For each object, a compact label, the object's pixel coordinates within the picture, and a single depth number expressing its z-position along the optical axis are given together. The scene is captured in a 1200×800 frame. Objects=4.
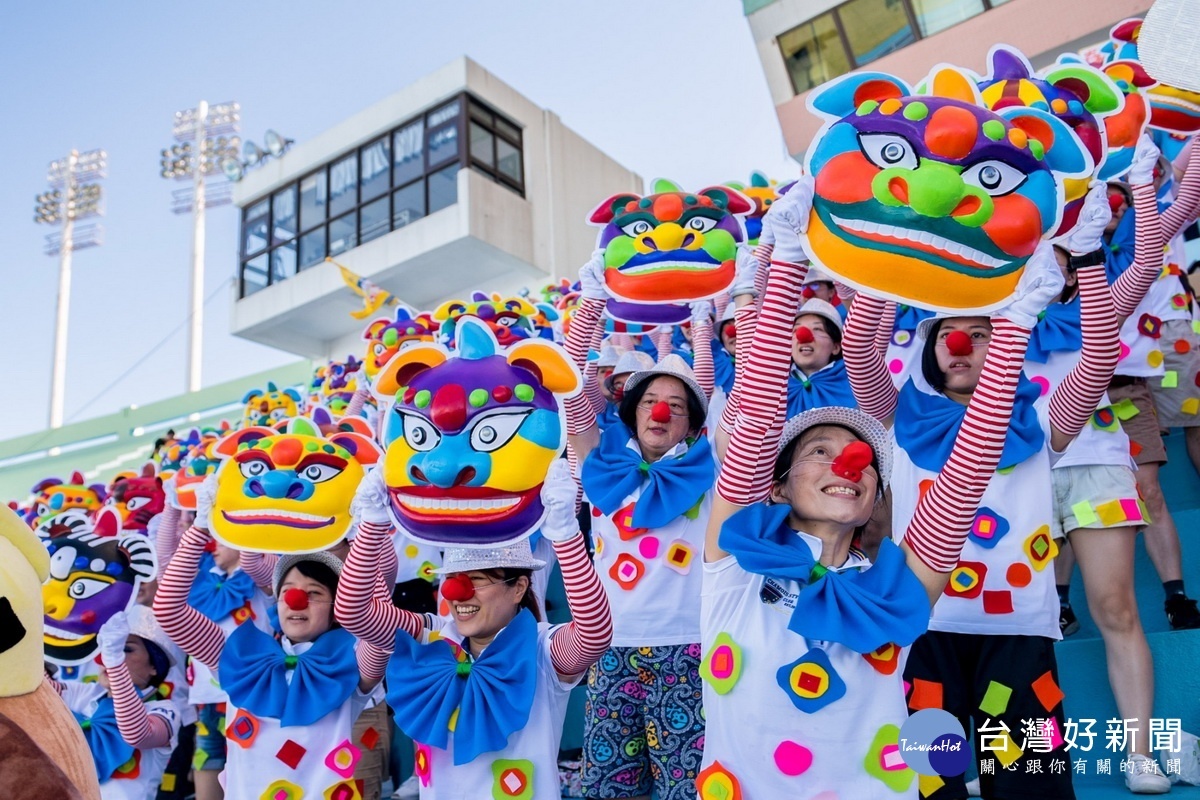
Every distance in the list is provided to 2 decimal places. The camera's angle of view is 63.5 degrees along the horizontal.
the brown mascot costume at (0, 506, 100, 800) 1.15
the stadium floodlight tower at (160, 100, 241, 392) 23.36
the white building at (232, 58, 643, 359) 14.05
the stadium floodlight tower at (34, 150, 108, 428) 24.78
